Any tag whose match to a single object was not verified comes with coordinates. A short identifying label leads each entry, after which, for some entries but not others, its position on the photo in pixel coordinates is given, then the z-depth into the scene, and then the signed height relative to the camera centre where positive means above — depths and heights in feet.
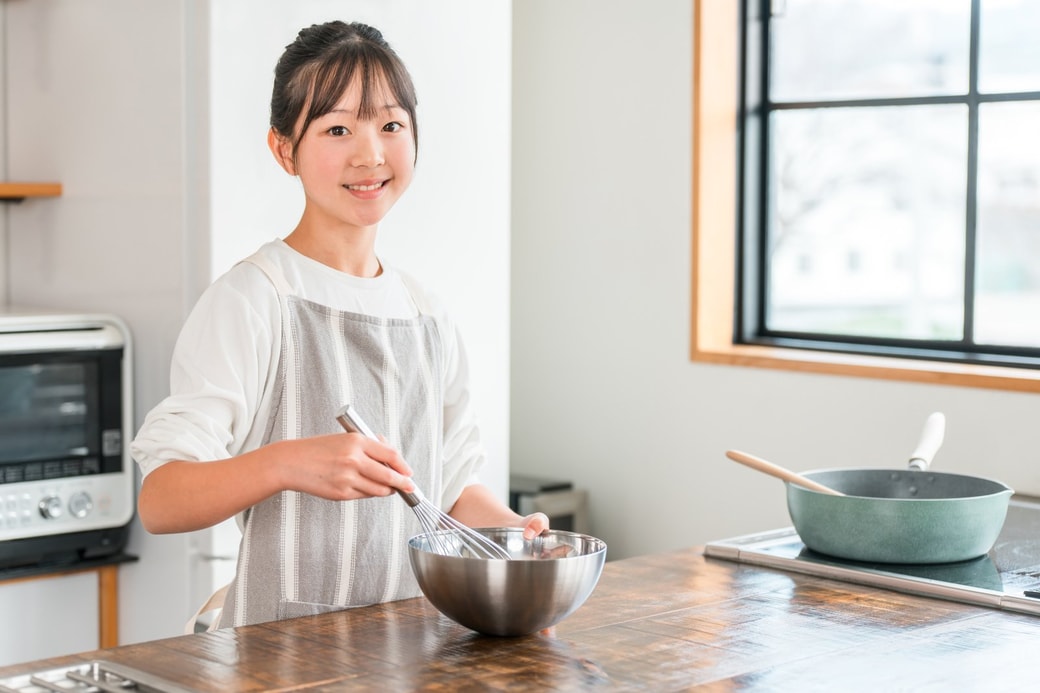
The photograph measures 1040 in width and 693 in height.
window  9.43 +0.91
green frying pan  5.05 -0.86
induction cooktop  4.70 -1.03
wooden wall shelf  8.41 +0.68
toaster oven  7.61 -0.86
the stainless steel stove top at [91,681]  3.57 -1.07
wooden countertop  3.69 -1.07
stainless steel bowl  3.88 -0.87
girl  4.59 -0.25
